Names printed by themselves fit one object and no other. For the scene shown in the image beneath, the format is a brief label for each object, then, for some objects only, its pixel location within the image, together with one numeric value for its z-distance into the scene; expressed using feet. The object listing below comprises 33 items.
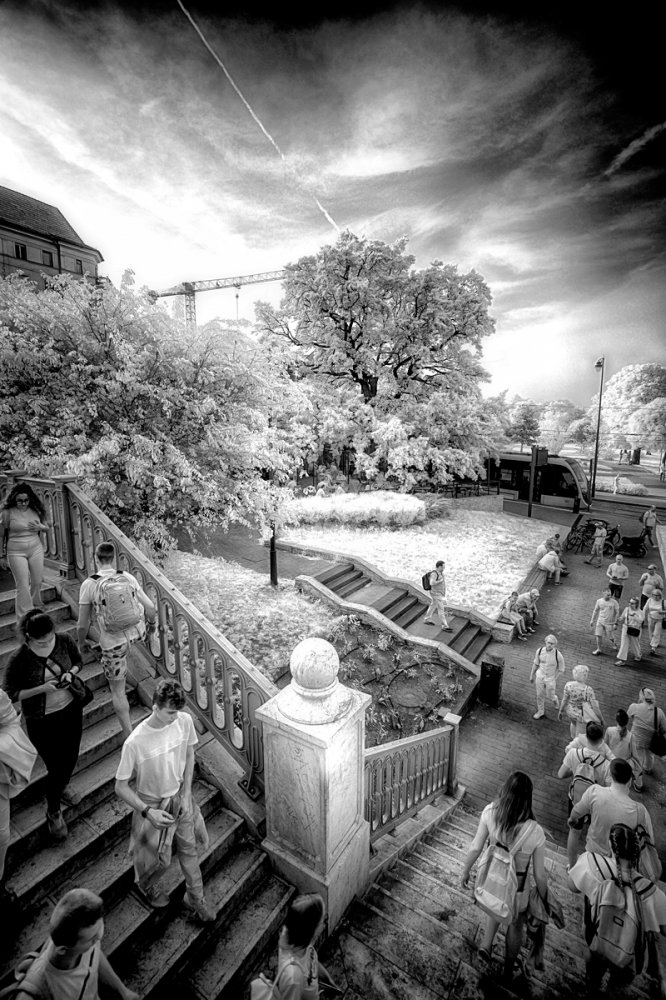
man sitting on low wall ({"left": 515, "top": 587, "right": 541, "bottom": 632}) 37.71
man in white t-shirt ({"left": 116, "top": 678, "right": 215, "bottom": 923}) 8.32
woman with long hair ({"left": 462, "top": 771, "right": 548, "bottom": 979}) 9.50
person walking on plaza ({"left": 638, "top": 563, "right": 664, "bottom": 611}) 32.96
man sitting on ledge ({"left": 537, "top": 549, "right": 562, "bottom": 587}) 44.01
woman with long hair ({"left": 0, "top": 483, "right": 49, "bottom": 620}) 13.61
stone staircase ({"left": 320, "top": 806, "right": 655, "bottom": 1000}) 9.60
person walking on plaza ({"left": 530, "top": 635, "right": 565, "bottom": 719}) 25.52
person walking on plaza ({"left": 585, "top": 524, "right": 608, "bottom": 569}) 52.75
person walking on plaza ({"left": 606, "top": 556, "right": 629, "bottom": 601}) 35.24
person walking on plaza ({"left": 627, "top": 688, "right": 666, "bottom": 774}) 18.71
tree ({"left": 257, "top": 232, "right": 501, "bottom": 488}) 64.49
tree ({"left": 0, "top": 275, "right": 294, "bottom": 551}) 24.11
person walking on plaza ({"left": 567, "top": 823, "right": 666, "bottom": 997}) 9.50
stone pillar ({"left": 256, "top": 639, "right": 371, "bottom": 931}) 9.38
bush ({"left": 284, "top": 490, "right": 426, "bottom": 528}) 60.08
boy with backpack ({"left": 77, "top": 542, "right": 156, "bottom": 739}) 11.44
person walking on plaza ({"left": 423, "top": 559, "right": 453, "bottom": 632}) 34.01
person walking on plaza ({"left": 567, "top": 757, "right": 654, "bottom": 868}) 10.78
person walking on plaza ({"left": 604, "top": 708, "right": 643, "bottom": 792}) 17.78
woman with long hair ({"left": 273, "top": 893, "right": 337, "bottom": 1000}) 6.77
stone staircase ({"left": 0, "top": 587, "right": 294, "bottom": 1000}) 8.42
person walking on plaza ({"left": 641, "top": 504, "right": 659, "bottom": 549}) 60.29
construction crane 310.45
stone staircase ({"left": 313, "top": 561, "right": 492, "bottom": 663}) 34.55
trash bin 27.71
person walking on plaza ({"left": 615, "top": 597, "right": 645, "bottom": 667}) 29.65
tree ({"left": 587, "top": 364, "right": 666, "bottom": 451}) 151.43
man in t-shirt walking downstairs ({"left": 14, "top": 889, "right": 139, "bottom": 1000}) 5.76
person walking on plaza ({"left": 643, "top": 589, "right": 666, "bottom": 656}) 32.32
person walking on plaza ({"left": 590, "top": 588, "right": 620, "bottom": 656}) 32.12
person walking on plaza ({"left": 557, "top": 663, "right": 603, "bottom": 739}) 19.92
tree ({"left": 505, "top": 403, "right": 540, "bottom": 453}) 119.24
